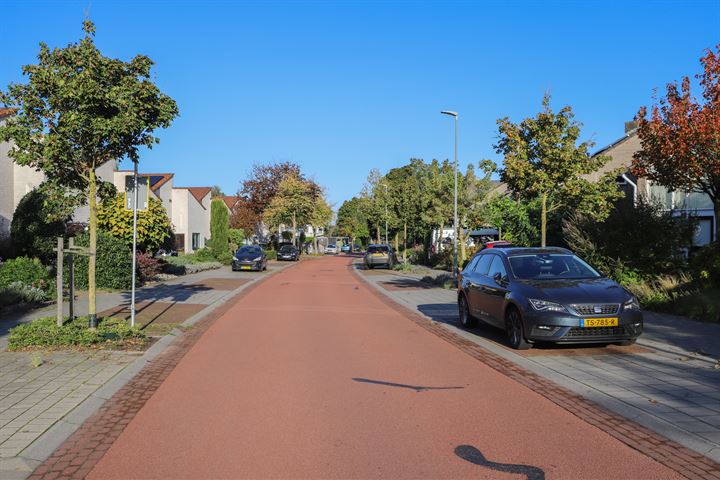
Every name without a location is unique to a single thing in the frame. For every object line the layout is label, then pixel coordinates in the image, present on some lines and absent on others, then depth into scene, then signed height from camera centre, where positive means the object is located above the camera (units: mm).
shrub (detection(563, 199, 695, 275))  15539 +11
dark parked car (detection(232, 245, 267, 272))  34781 -1113
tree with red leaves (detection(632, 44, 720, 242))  13703 +2297
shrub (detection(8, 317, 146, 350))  8875 -1422
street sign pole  10156 +832
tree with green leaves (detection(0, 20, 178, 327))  9008 +1953
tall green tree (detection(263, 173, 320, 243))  57844 +3170
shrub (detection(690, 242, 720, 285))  13586 -558
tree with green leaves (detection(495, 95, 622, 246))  15047 +1844
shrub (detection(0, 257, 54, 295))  14820 -854
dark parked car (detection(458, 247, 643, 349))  8547 -897
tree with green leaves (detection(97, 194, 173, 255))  22719 +577
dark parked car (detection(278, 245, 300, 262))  50969 -1173
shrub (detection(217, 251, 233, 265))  40750 -1233
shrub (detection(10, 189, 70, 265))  19094 +270
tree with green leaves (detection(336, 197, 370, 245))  98106 +3076
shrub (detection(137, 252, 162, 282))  22094 -972
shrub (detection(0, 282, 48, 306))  13188 -1219
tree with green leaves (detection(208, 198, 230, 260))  42594 +739
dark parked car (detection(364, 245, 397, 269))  38281 -1046
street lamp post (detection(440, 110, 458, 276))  24655 +1208
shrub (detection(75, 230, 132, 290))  19156 -811
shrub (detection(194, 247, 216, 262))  40112 -1034
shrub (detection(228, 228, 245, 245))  49138 +286
